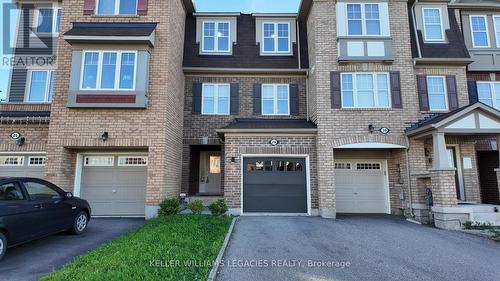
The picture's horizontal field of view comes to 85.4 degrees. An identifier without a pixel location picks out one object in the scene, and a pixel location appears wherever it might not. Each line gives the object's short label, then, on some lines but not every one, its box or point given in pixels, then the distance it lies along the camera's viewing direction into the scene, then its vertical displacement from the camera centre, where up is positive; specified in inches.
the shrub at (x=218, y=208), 384.5 -43.7
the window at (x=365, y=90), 435.5 +140.0
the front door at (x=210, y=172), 545.0 +9.9
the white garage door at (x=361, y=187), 469.7 -17.5
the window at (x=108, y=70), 397.4 +156.4
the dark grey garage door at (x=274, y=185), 432.1 -12.9
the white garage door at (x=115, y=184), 424.5 -11.2
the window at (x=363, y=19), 449.4 +260.4
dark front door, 462.0 +1.7
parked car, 219.8 -30.8
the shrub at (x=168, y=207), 378.3 -41.8
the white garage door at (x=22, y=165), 431.5 +18.8
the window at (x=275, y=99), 511.2 +146.9
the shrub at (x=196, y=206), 386.3 -41.3
